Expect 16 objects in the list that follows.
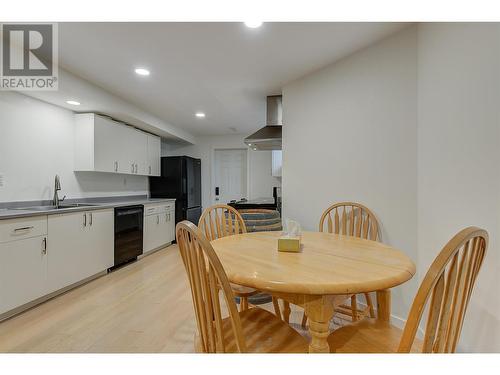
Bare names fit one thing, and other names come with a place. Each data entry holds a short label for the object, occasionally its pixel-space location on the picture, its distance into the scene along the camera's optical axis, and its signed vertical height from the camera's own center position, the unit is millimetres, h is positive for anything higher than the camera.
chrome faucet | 3069 -39
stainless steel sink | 2683 -213
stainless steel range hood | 3289 +726
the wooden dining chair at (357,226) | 1798 -307
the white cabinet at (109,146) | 3359 +579
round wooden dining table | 923 -328
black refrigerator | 4914 +67
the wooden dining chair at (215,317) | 846 -445
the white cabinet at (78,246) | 2504 -619
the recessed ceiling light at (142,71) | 2572 +1152
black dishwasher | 3398 -612
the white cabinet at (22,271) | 2068 -698
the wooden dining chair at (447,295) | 679 -295
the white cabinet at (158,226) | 4059 -631
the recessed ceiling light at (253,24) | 1822 +1149
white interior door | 5977 +285
